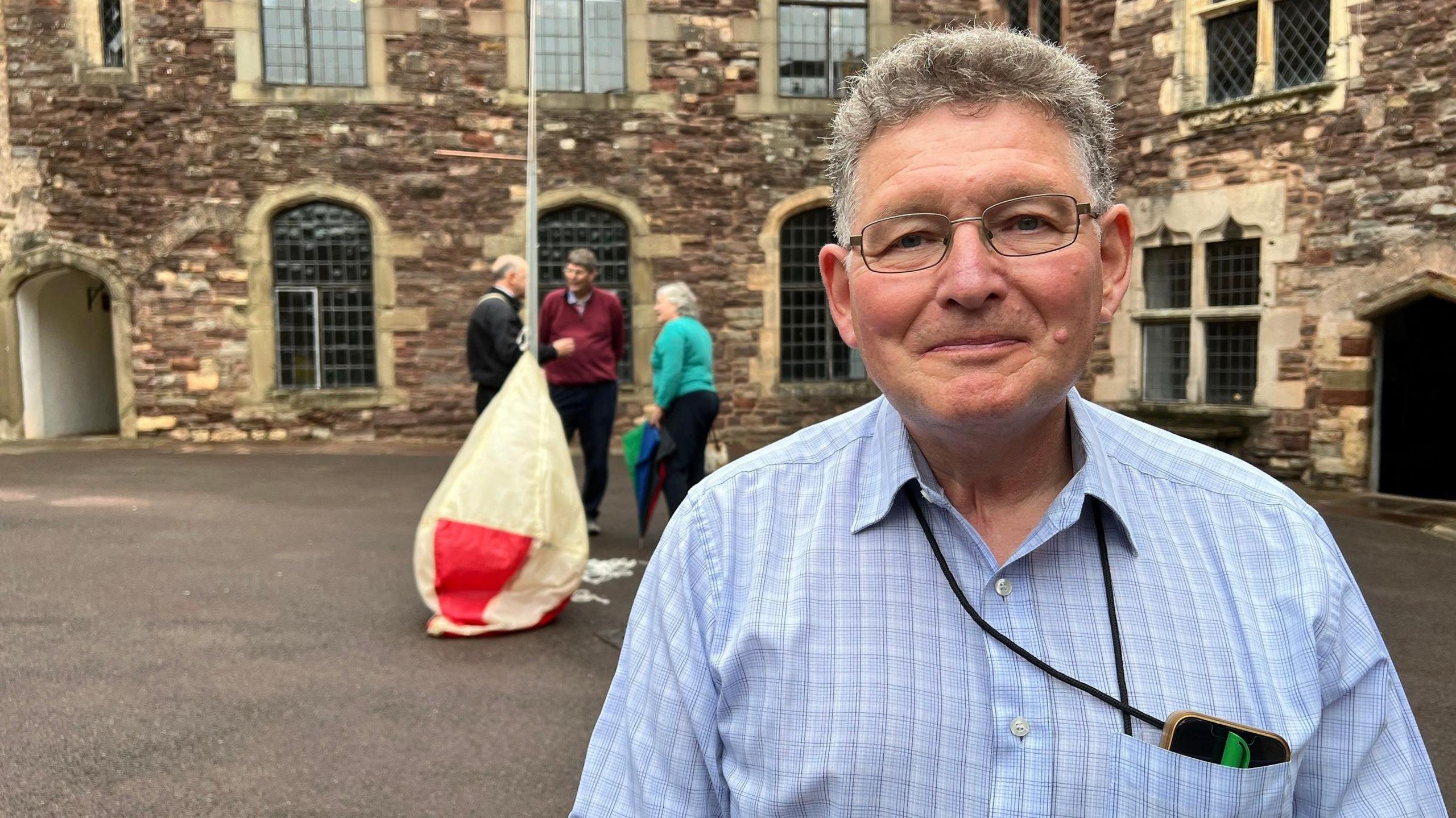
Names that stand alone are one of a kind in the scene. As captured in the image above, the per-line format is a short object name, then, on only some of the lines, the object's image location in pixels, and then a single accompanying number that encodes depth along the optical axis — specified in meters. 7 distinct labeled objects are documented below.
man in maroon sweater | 7.46
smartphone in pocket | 1.27
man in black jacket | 7.15
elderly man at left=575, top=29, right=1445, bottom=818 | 1.31
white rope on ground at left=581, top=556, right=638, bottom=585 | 6.34
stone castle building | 12.64
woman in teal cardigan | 6.86
